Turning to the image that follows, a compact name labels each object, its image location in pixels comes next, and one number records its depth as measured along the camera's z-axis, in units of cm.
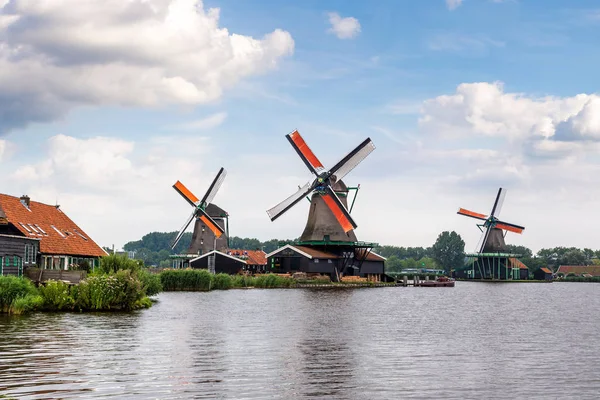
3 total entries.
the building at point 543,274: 16188
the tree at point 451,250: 18350
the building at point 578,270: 17575
